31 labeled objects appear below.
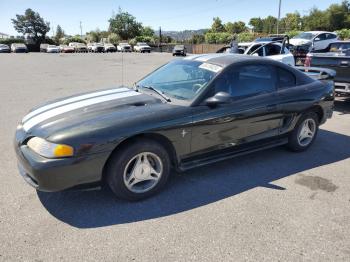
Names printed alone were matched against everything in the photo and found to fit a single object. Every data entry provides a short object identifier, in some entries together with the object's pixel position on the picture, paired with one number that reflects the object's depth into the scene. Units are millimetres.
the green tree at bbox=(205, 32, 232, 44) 53628
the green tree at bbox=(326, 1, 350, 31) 63144
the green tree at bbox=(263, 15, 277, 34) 81062
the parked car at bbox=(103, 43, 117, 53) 53750
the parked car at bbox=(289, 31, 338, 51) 19547
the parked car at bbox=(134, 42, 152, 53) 50531
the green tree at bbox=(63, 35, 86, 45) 77969
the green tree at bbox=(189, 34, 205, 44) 65400
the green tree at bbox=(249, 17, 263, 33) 92631
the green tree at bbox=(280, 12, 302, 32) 78044
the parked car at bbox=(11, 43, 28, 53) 50906
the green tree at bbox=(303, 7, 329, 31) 63562
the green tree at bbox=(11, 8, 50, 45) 81500
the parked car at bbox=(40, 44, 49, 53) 57731
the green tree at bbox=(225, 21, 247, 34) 90438
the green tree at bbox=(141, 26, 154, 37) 82494
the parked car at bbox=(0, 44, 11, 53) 50125
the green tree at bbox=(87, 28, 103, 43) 82812
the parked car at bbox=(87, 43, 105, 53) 53562
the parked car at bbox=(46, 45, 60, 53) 52444
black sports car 3145
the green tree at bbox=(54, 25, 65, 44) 92244
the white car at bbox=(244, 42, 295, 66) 11883
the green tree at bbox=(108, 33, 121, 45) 73781
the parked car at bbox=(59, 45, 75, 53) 51969
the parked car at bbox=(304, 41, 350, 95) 7805
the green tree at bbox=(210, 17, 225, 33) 90188
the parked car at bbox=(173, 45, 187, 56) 39594
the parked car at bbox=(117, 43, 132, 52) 54406
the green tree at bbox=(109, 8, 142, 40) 79625
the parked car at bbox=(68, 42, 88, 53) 55800
